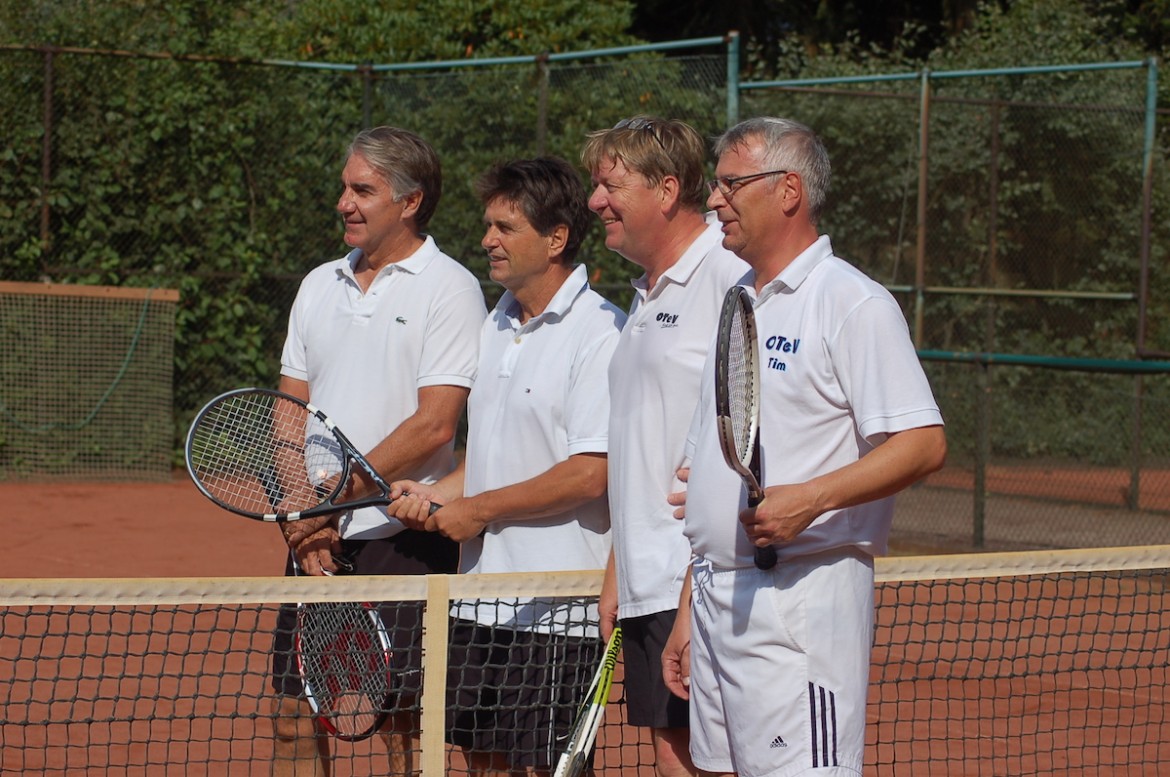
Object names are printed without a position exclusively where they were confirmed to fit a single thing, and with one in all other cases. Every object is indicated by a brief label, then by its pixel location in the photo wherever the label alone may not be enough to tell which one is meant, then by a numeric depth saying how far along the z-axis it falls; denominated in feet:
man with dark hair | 22.41
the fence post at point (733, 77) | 62.54
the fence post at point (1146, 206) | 56.85
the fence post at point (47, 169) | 71.15
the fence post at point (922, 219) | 65.10
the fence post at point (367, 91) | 75.61
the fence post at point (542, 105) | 70.64
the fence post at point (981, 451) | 56.65
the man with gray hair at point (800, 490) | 17.38
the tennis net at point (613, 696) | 21.56
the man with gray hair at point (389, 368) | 24.18
